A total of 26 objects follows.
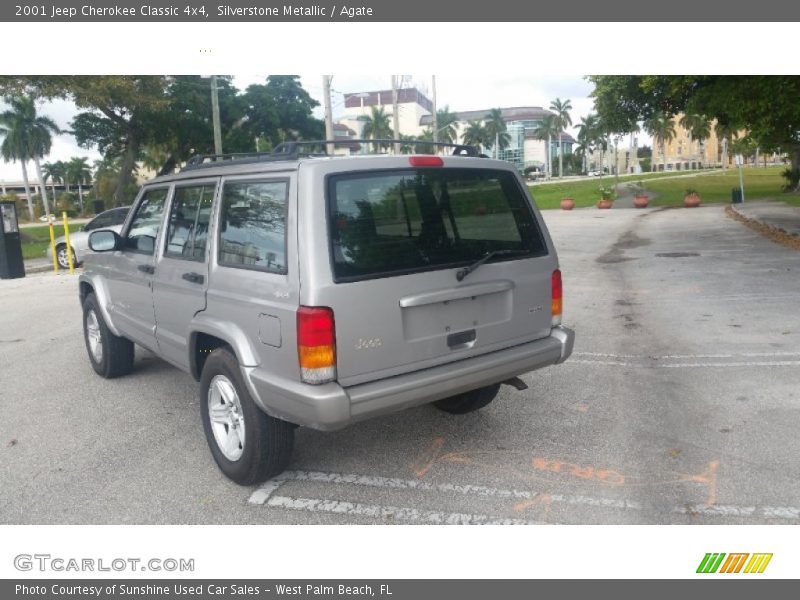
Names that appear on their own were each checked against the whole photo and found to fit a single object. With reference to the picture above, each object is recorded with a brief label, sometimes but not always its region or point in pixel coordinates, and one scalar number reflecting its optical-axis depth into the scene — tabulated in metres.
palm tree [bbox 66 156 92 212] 106.00
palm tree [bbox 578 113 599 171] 122.31
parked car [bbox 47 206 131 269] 16.25
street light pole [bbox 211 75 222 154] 28.27
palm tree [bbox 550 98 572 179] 128.88
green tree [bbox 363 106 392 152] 107.31
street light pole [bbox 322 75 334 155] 22.88
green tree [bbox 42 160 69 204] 105.32
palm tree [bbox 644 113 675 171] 108.53
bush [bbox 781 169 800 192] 34.38
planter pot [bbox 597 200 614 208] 33.04
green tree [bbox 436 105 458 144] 117.00
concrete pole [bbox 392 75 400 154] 32.24
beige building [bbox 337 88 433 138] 128.88
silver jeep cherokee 3.50
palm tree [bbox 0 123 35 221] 79.75
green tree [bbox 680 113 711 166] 81.49
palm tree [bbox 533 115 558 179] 130.88
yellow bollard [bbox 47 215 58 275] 15.79
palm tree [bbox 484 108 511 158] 137.25
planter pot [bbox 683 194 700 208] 30.67
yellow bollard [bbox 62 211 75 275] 15.62
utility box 15.41
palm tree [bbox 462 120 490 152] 133.50
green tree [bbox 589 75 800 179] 11.19
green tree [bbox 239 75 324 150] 43.31
